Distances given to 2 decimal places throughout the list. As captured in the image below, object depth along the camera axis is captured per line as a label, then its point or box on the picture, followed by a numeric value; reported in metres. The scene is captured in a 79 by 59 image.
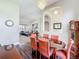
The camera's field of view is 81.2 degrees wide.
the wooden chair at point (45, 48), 1.32
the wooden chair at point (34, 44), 1.80
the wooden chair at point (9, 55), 0.75
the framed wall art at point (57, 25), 2.91
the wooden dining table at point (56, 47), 1.33
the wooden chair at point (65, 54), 1.31
